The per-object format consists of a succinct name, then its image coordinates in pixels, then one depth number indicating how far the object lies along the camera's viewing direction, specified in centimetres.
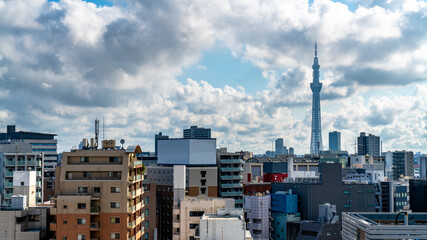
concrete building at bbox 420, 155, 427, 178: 18888
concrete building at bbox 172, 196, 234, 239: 8712
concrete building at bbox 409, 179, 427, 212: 14158
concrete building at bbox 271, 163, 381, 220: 14050
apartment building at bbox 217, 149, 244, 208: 14788
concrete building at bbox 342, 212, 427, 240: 6588
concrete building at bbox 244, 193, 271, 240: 13262
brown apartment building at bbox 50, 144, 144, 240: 6869
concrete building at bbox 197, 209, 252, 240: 6588
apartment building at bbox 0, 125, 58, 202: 11885
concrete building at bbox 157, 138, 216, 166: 14662
